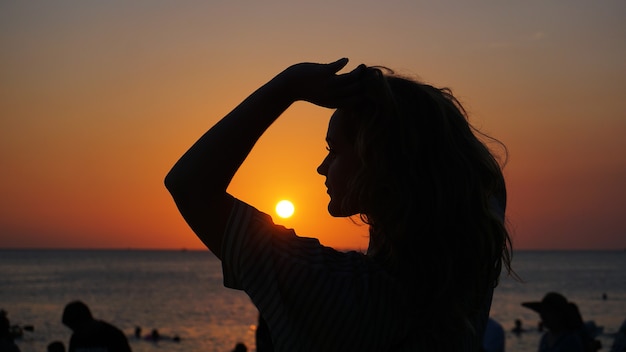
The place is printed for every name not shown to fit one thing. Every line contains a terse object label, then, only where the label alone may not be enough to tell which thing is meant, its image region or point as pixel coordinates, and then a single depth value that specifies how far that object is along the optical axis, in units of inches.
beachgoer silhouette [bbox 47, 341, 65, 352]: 538.6
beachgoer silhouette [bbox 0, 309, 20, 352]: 412.2
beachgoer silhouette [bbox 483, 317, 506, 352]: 367.9
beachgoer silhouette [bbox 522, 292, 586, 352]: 316.5
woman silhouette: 64.2
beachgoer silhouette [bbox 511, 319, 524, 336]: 2006.6
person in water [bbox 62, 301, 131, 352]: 345.7
